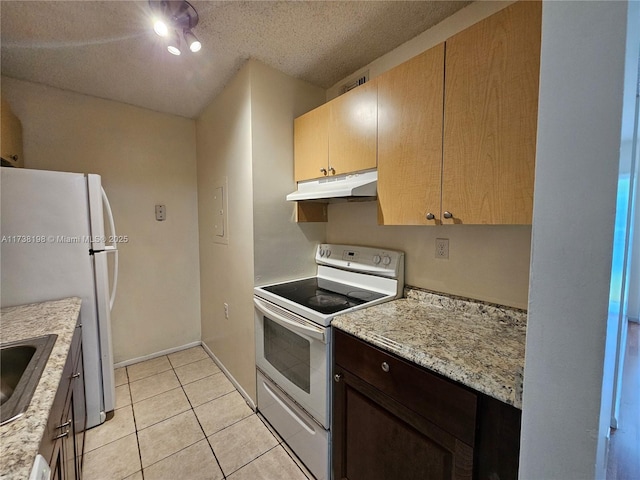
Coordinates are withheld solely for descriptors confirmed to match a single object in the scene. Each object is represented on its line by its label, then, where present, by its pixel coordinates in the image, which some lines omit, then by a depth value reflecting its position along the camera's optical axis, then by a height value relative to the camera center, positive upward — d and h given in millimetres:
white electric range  1320 -605
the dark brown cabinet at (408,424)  777 -692
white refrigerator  1426 -158
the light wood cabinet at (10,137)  1594 +568
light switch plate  2549 +114
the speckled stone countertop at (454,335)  798 -450
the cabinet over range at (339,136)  1428 +531
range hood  1399 +226
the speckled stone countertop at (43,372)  520 -444
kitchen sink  850 -470
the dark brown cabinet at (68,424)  720 -691
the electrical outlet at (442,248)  1440 -133
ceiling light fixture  1239 +1000
